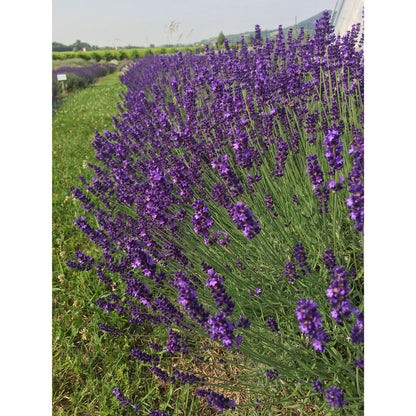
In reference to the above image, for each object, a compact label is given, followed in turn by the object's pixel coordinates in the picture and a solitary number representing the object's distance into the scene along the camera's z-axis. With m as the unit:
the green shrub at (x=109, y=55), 27.60
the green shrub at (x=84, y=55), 27.13
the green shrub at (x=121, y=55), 27.37
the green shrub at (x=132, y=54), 24.78
